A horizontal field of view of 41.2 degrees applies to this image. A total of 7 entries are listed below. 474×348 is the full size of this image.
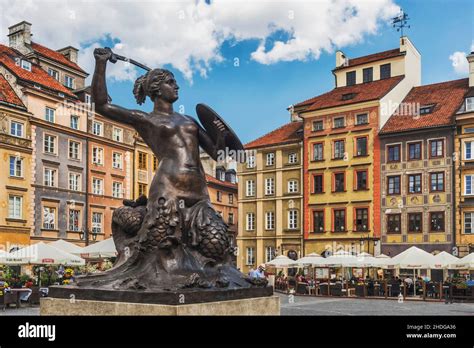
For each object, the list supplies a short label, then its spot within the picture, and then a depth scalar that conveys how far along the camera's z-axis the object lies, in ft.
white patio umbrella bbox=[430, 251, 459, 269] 90.07
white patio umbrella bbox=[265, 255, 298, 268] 110.92
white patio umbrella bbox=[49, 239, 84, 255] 85.97
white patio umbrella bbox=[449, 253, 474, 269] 87.36
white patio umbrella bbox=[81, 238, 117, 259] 77.69
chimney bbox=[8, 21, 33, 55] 152.46
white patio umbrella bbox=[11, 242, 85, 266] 75.36
